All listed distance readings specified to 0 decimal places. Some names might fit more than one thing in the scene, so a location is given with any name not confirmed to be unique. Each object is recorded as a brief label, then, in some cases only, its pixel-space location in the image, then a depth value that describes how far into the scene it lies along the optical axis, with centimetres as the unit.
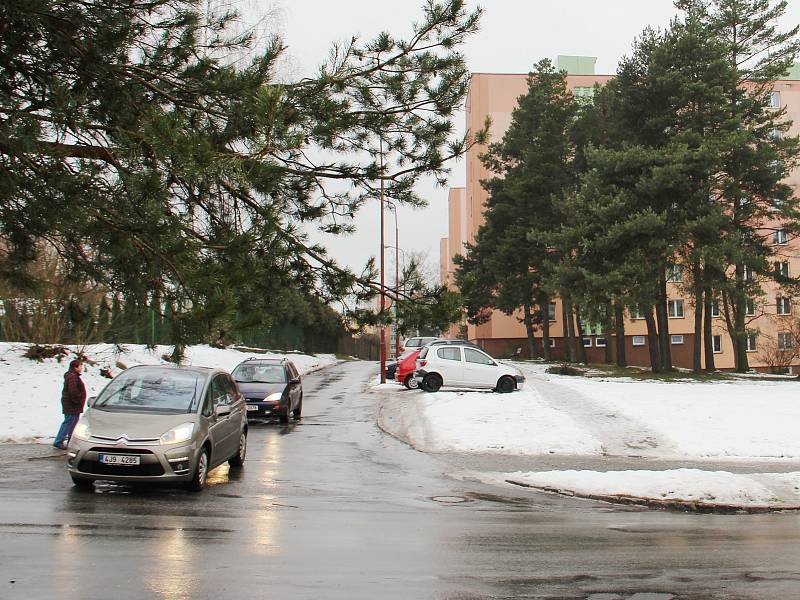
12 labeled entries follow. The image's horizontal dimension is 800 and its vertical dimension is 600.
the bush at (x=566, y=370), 3522
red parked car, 2920
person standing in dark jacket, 1442
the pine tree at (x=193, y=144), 619
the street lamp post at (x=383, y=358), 3152
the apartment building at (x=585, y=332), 6275
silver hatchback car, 1038
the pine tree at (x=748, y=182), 3114
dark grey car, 2031
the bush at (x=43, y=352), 2248
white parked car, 2718
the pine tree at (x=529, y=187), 4634
